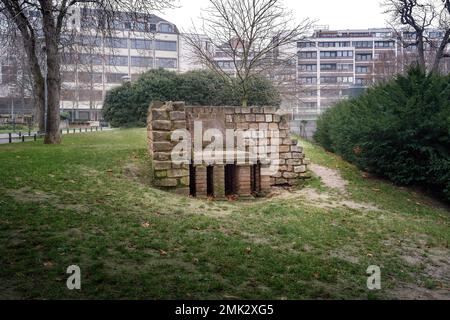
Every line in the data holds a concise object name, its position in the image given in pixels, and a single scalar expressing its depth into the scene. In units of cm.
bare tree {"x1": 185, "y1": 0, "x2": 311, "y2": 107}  2123
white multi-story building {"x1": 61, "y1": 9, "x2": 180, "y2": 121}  5455
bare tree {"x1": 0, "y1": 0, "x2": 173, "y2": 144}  1401
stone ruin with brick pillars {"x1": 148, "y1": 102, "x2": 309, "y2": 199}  977
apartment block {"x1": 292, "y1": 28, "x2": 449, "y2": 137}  7394
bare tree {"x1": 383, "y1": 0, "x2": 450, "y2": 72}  2169
